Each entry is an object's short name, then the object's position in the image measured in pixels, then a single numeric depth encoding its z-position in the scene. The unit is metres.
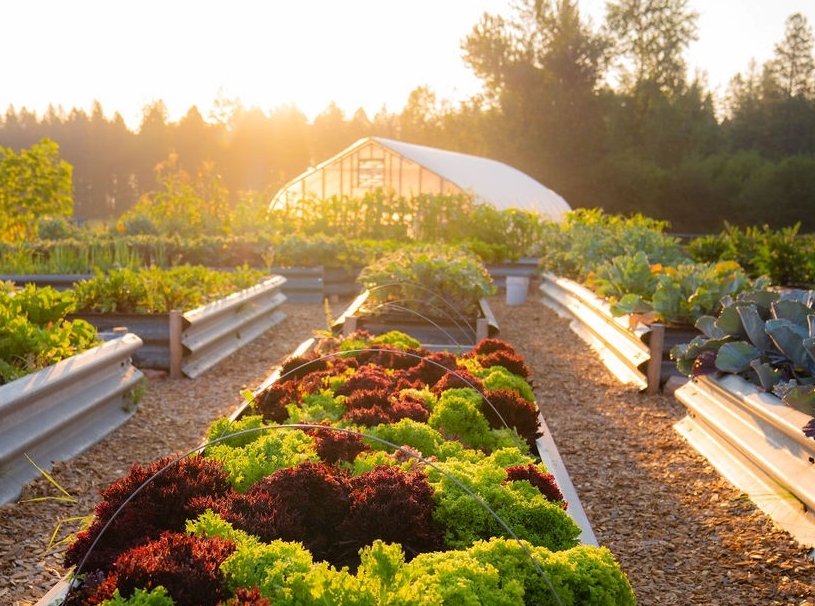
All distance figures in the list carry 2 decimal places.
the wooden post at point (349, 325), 6.21
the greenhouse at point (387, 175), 18.50
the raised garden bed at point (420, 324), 6.29
